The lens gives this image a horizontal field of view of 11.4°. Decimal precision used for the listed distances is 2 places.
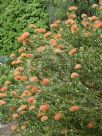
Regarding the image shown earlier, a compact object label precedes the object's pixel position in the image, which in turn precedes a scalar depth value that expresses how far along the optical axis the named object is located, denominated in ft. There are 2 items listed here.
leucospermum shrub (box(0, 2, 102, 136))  15.15
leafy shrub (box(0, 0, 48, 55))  33.09
